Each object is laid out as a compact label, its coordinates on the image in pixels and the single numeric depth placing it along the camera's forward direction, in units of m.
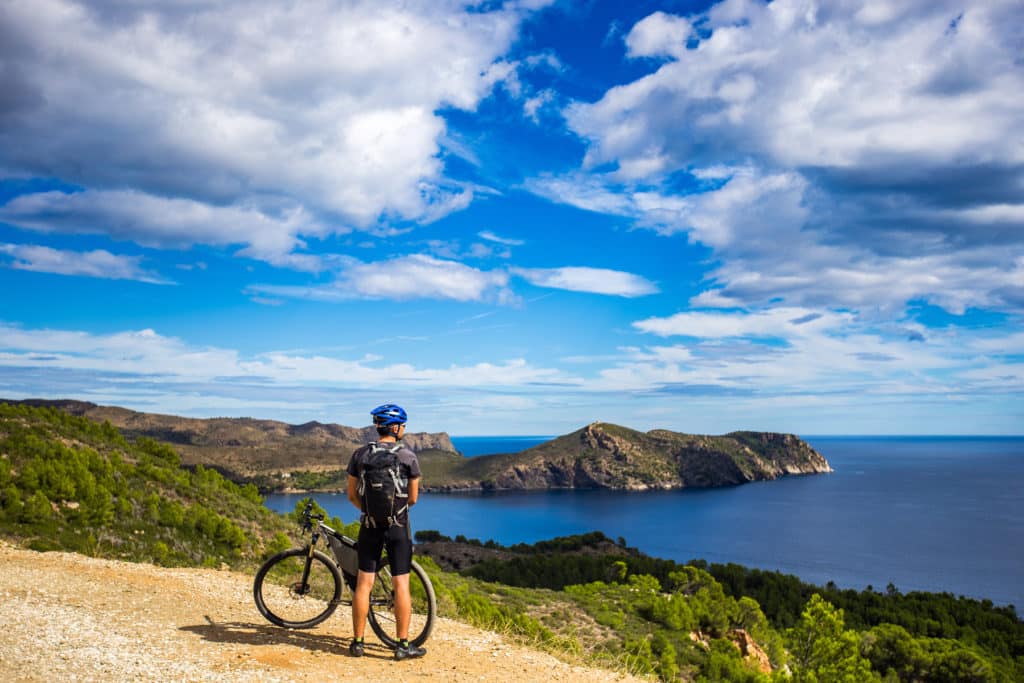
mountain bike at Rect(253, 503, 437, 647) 7.50
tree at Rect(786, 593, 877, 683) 32.72
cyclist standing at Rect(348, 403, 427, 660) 6.66
